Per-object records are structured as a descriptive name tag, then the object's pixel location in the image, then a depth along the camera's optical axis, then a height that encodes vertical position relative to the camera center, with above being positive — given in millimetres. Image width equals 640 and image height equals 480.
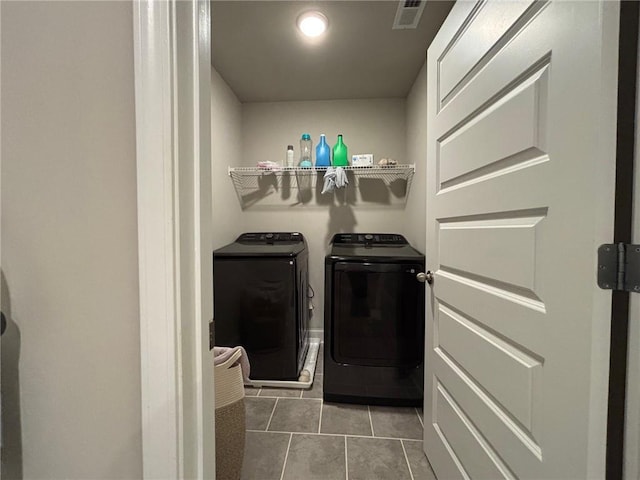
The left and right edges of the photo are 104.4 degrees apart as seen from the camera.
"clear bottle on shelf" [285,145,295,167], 2312 +702
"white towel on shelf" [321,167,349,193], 2150 +463
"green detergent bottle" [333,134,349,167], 2252 +699
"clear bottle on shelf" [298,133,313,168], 2365 +791
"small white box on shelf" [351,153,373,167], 2193 +632
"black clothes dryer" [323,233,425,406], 1646 -664
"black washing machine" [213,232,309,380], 1811 -560
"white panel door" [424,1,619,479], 520 -7
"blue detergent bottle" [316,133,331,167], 2283 +710
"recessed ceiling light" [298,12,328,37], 1463 +1257
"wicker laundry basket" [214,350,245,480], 958 -749
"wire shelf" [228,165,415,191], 2240 +545
